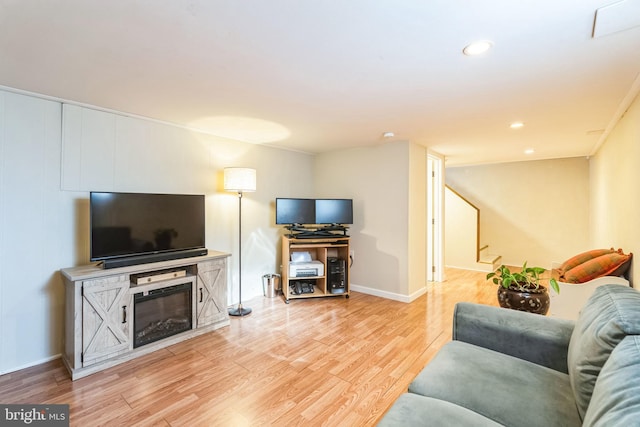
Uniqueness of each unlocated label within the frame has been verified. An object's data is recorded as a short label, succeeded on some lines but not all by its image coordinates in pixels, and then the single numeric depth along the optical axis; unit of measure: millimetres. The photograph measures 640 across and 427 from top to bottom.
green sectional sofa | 903
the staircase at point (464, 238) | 5645
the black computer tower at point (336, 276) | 3953
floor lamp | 3281
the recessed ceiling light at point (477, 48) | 1520
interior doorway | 4781
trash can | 3943
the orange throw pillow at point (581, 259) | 2946
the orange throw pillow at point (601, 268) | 2428
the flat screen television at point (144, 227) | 2381
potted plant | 2123
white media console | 2141
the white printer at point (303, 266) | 3857
